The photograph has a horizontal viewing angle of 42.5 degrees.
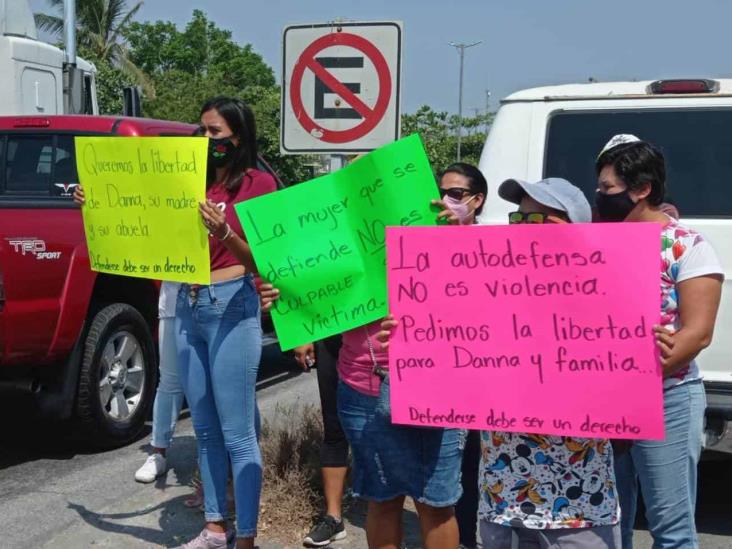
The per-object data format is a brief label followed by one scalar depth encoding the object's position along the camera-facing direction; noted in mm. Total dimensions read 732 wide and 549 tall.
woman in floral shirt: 2924
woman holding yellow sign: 3770
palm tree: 40031
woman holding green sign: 3189
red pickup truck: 5168
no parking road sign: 4750
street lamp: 44466
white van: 4340
